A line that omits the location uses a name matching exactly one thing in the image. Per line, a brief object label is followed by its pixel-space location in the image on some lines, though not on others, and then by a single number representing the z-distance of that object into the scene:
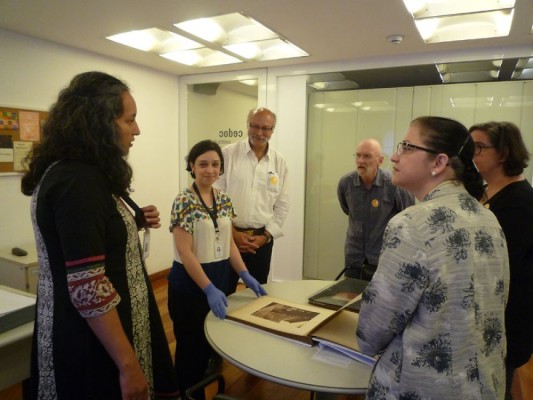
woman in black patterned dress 0.94
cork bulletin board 2.97
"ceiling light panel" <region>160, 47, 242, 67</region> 3.68
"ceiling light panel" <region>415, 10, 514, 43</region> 2.65
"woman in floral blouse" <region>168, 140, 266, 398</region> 1.77
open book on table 1.23
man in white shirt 2.60
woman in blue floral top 0.88
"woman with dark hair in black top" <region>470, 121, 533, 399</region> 1.45
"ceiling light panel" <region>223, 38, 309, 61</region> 3.35
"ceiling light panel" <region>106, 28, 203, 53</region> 3.13
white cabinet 2.67
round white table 1.08
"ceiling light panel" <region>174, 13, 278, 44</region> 2.80
